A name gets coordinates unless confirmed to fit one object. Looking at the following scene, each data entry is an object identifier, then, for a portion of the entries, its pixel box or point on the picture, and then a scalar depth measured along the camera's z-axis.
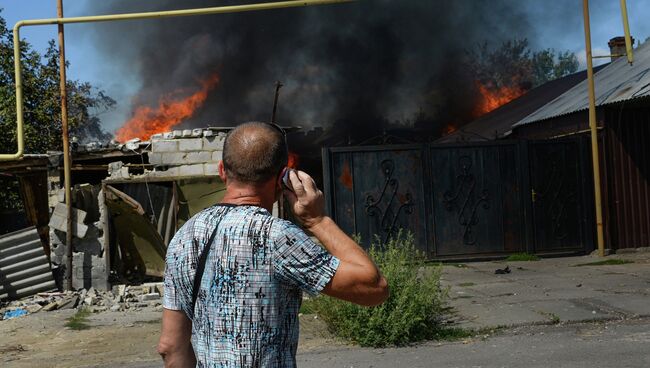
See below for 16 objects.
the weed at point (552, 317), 6.43
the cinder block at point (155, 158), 11.84
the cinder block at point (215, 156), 11.88
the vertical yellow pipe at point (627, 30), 9.45
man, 2.05
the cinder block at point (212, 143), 11.91
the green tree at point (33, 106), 17.66
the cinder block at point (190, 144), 11.87
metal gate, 10.72
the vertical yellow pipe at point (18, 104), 8.43
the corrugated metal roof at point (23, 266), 10.08
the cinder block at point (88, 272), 10.61
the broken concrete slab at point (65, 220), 10.56
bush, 5.93
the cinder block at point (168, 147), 11.88
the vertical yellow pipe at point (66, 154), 9.82
